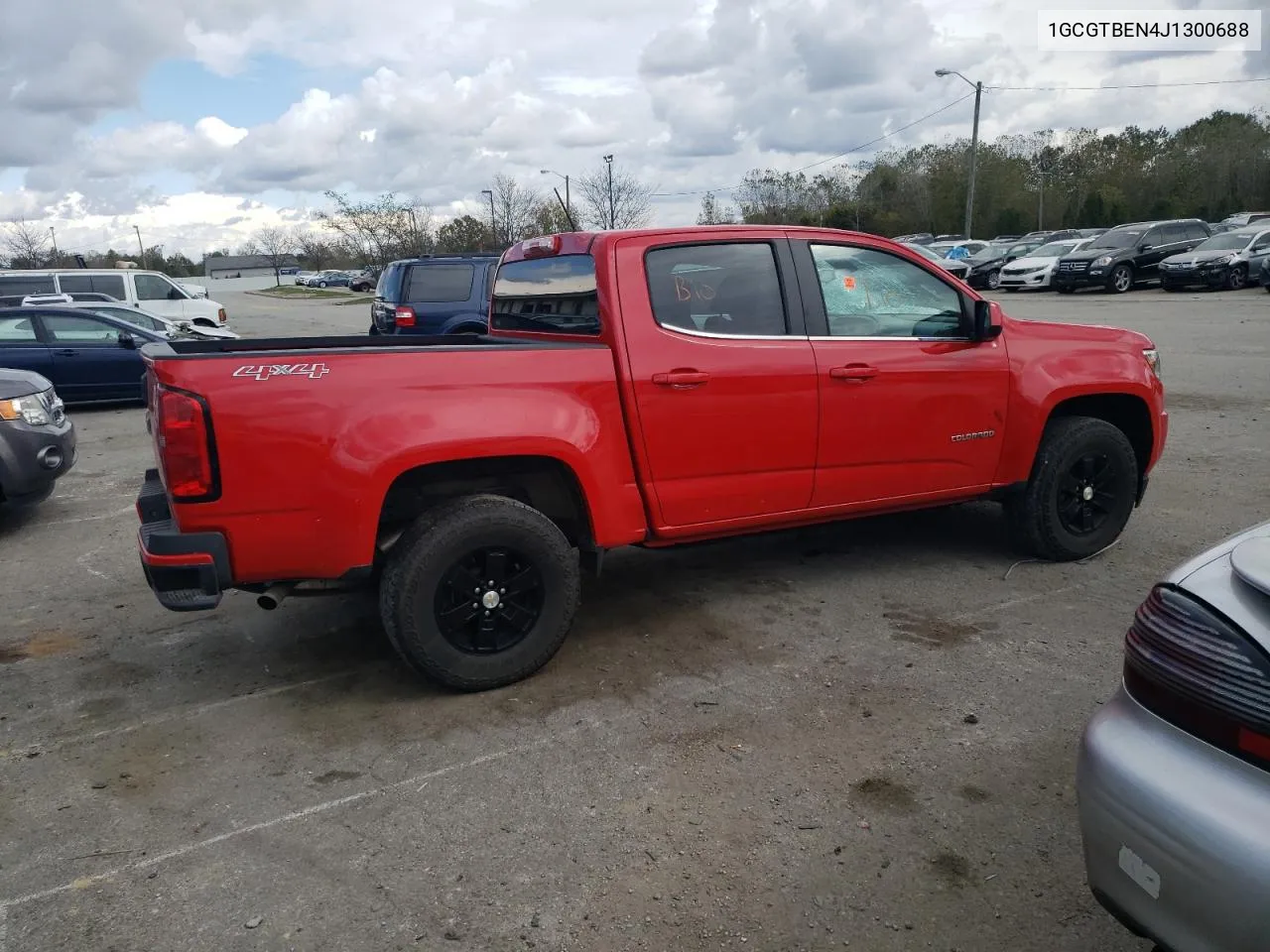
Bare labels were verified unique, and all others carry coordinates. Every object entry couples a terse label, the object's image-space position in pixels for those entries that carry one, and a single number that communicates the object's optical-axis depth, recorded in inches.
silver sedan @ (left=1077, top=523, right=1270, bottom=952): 68.4
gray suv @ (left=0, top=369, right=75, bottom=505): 263.3
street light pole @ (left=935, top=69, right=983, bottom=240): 1615.4
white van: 799.1
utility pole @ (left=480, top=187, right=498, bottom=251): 1779.0
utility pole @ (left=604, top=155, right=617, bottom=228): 1569.9
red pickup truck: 140.1
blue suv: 492.7
